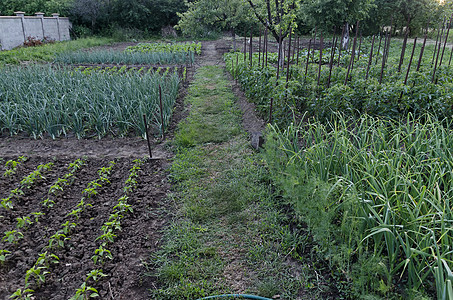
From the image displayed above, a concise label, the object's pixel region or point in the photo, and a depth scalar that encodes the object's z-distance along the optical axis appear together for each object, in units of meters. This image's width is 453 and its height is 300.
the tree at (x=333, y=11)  14.38
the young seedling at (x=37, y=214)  2.79
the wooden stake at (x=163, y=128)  4.73
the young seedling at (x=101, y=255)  2.33
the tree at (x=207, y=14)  13.71
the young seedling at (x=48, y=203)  2.99
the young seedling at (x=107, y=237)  2.50
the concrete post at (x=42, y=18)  18.92
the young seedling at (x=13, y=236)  2.49
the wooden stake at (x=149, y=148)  4.22
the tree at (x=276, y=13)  7.20
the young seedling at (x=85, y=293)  2.01
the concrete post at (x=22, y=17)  16.68
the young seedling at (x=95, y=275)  2.16
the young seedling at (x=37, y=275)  2.12
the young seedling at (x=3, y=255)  2.29
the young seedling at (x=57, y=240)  2.44
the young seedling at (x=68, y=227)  2.60
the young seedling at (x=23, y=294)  1.98
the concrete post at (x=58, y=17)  21.29
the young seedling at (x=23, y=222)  2.62
